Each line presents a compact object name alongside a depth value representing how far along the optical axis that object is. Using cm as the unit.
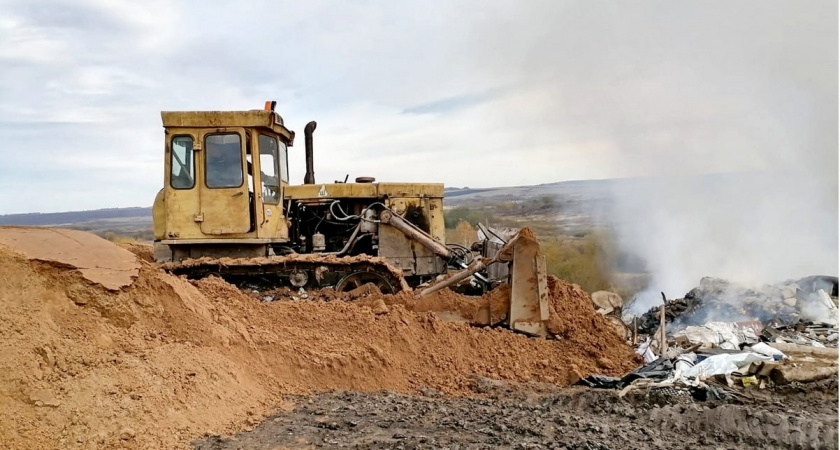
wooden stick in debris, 707
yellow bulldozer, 825
